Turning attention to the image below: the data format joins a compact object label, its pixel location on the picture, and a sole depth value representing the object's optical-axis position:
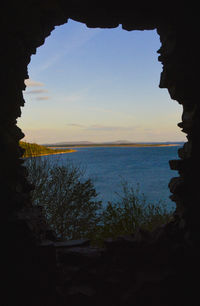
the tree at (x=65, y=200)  8.77
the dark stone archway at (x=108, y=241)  3.33
